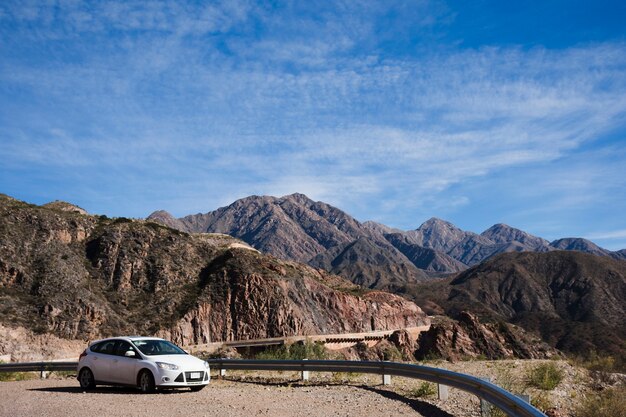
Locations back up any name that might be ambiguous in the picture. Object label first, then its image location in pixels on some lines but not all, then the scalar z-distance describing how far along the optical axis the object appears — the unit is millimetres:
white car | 13703
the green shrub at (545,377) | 16062
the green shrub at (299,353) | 24250
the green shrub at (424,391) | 12852
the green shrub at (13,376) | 21250
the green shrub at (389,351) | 53769
